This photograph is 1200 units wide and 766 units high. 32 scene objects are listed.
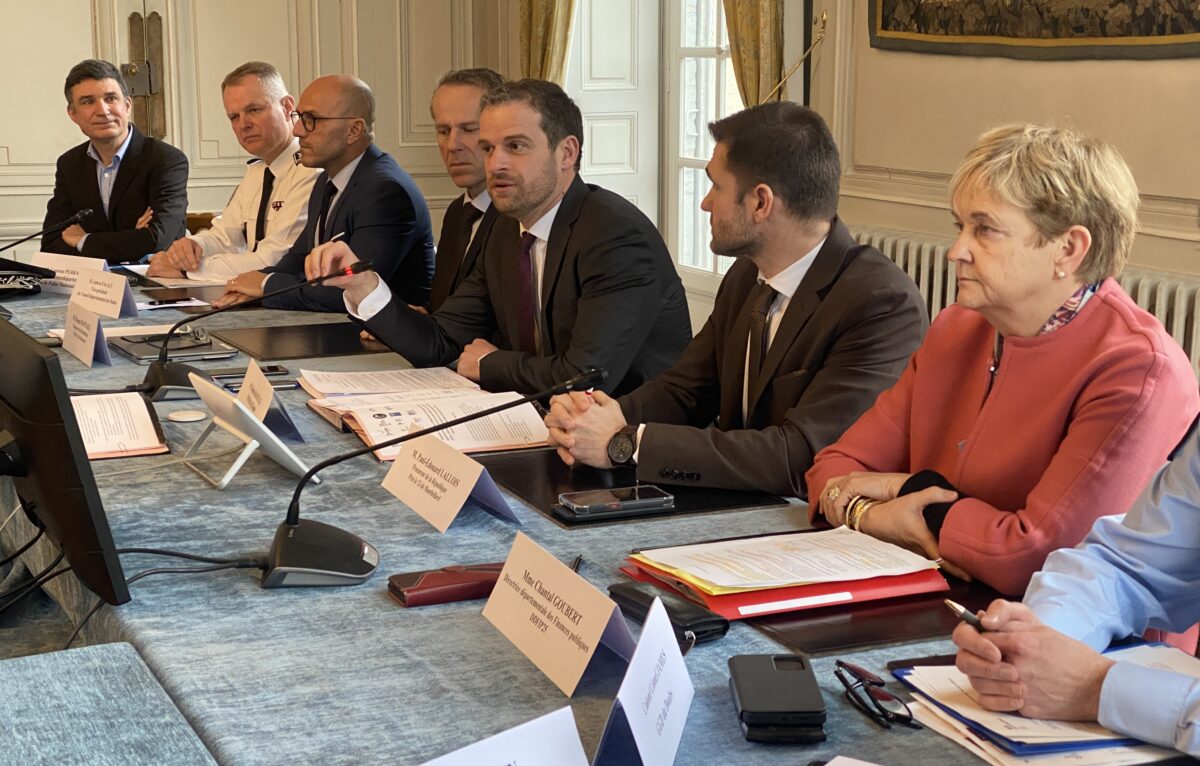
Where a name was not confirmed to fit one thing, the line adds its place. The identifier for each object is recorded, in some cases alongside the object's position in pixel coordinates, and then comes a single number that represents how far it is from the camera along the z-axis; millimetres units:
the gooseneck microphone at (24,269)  4137
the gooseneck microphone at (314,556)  1580
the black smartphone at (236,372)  2775
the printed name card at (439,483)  1799
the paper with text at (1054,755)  1132
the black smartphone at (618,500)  1876
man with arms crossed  5242
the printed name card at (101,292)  3365
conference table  1182
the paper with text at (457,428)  2252
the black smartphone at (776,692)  1183
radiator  3213
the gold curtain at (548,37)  5926
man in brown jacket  2129
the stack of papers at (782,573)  1478
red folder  1467
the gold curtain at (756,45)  4578
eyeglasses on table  1207
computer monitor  1389
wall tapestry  3234
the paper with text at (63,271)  4109
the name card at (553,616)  1243
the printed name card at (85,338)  2953
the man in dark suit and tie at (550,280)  2984
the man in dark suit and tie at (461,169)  3824
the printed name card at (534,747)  945
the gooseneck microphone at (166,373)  2613
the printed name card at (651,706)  1031
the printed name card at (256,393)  2184
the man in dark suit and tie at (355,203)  4086
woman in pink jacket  1628
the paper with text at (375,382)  2643
